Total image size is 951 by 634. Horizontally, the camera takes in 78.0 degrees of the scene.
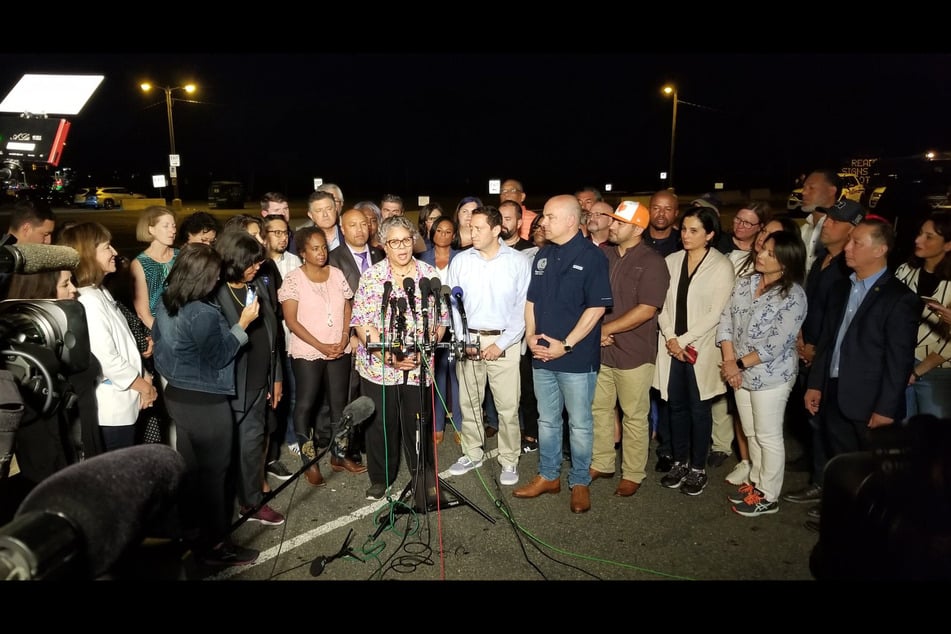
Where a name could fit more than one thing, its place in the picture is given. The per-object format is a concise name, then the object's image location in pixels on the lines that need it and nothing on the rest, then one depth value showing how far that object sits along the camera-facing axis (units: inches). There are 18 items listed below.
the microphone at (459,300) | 143.3
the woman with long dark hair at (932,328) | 171.0
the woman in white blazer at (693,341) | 187.2
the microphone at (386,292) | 138.4
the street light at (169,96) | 1027.9
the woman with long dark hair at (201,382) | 139.8
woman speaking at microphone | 170.6
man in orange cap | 183.9
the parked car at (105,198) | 1498.5
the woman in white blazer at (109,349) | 144.9
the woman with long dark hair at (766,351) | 166.7
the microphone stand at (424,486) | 149.0
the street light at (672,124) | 1147.6
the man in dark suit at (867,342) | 151.2
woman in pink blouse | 195.9
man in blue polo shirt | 173.6
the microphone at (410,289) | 137.3
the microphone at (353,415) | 127.0
